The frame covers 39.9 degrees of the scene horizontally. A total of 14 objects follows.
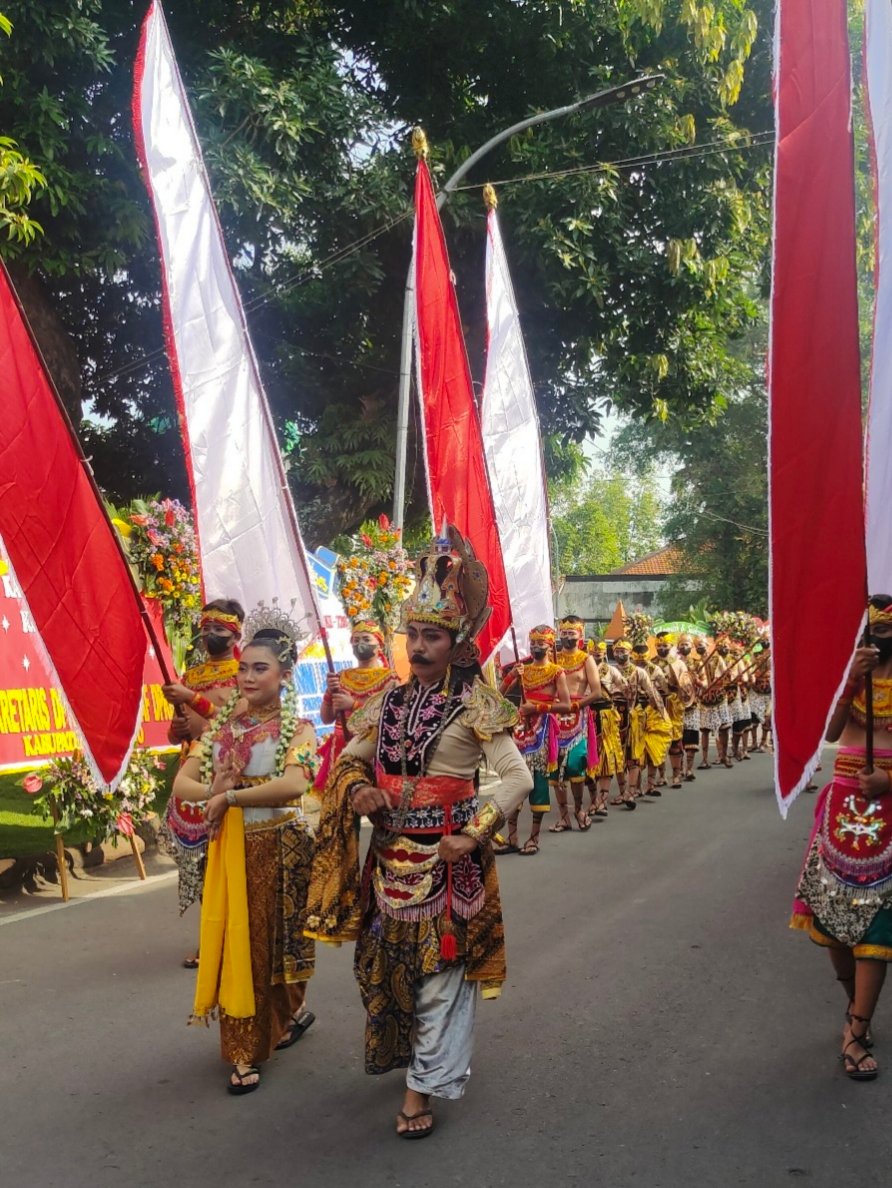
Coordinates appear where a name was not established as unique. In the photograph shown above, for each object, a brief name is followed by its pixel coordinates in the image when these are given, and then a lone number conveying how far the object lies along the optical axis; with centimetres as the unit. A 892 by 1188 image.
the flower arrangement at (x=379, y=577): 1225
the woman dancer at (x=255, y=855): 479
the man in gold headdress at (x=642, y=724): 1467
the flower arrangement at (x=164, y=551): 994
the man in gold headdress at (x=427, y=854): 437
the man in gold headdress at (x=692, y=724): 1708
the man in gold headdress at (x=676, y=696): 1620
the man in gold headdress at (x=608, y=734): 1314
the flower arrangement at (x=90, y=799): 834
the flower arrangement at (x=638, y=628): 1714
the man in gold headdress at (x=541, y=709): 1105
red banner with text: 886
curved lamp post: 1334
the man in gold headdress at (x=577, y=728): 1170
